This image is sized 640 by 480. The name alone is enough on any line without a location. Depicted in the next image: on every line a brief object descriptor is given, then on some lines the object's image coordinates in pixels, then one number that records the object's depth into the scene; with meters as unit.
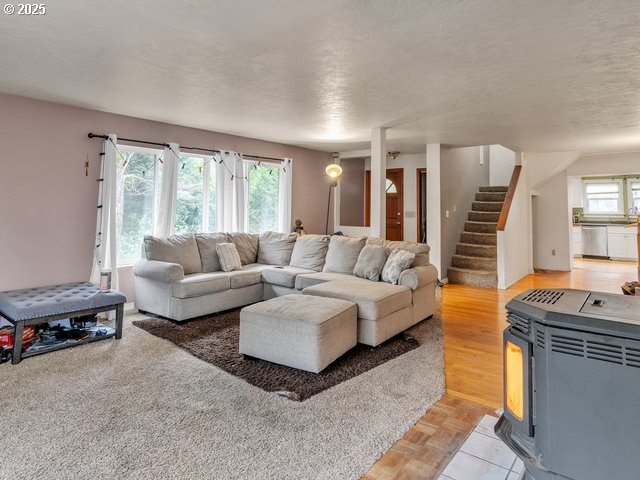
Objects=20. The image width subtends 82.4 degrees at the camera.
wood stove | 1.09
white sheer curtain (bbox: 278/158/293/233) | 6.31
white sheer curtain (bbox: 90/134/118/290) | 4.16
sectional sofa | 3.30
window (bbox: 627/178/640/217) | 9.24
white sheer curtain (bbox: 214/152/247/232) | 5.36
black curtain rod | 4.15
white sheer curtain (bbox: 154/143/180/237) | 4.71
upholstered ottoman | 2.57
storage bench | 2.84
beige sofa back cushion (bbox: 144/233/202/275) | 4.17
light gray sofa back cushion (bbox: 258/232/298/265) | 5.16
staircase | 6.14
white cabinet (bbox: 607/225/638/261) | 8.97
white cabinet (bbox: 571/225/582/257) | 9.68
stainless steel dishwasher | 9.38
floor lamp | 6.34
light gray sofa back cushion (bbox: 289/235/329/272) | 4.82
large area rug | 2.45
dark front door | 7.52
